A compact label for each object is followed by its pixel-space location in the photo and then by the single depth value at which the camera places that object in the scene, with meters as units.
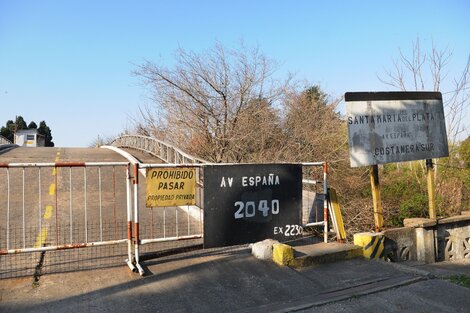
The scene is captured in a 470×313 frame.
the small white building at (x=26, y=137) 58.88
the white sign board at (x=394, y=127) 7.86
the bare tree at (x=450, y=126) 14.52
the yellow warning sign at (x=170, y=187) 5.72
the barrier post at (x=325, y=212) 7.06
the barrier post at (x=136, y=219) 5.59
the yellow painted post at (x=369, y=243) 6.93
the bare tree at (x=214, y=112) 16.78
